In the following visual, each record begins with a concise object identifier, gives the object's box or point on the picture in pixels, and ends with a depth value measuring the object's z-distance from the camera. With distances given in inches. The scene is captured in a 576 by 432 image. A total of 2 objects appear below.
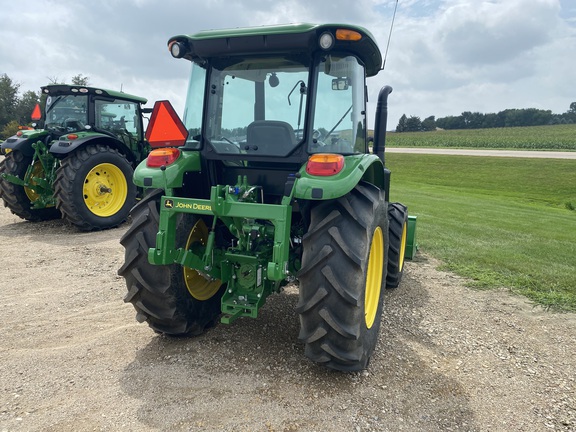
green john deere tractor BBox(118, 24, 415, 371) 112.3
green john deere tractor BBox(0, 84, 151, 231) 294.5
